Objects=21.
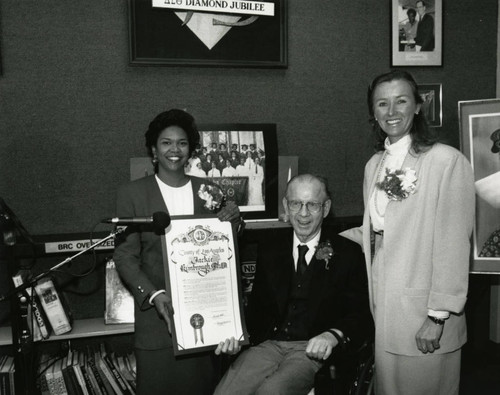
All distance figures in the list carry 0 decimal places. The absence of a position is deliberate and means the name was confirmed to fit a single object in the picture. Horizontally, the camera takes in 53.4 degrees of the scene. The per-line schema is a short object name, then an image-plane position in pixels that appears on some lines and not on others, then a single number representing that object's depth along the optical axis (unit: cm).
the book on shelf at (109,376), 293
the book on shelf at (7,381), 277
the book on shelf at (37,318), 274
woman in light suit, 201
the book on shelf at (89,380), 292
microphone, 186
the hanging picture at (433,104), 376
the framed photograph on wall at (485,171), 306
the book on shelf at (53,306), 283
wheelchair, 210
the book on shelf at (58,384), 288
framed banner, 319
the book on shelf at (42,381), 291
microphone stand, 262
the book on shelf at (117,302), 299
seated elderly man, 229
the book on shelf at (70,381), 290
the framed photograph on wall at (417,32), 364
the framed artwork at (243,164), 323
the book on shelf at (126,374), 294
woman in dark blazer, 234
